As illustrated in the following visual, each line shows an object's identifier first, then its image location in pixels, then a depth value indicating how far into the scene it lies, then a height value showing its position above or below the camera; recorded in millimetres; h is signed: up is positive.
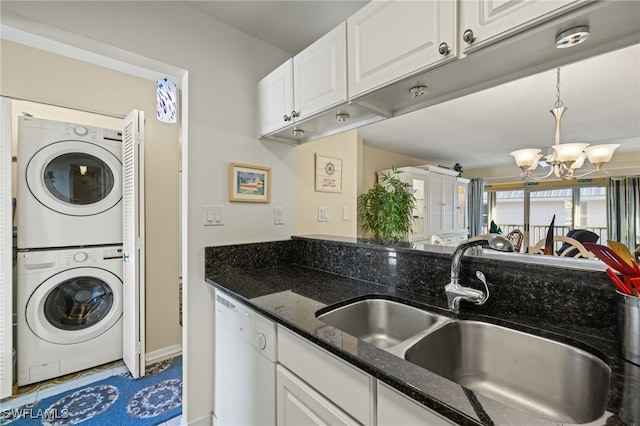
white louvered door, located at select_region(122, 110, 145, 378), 1976 -205
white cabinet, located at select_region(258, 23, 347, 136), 1224 +659
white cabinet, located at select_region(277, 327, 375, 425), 744 -506
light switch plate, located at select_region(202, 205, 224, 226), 1637 -12
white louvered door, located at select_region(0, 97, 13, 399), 1773 -264
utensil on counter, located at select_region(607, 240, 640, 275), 725 -114
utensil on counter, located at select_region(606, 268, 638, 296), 722 -197
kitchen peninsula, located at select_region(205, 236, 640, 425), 591 -376
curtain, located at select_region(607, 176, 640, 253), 4746 +45
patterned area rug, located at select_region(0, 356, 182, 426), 1691 -1262
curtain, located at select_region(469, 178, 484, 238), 6230 +160
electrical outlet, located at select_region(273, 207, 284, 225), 1938 -16
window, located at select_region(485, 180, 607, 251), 5302 +103
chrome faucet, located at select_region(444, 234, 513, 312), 1009 -285
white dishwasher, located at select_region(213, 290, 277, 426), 1123 -713
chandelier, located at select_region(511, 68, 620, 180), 2427 +530
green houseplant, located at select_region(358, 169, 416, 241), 3414 +6
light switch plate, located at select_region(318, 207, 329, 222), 2230 -11
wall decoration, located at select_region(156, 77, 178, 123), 1758 +741
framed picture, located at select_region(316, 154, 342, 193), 2189 +319
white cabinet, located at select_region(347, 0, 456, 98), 874 +614
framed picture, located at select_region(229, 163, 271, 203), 1732 +196
